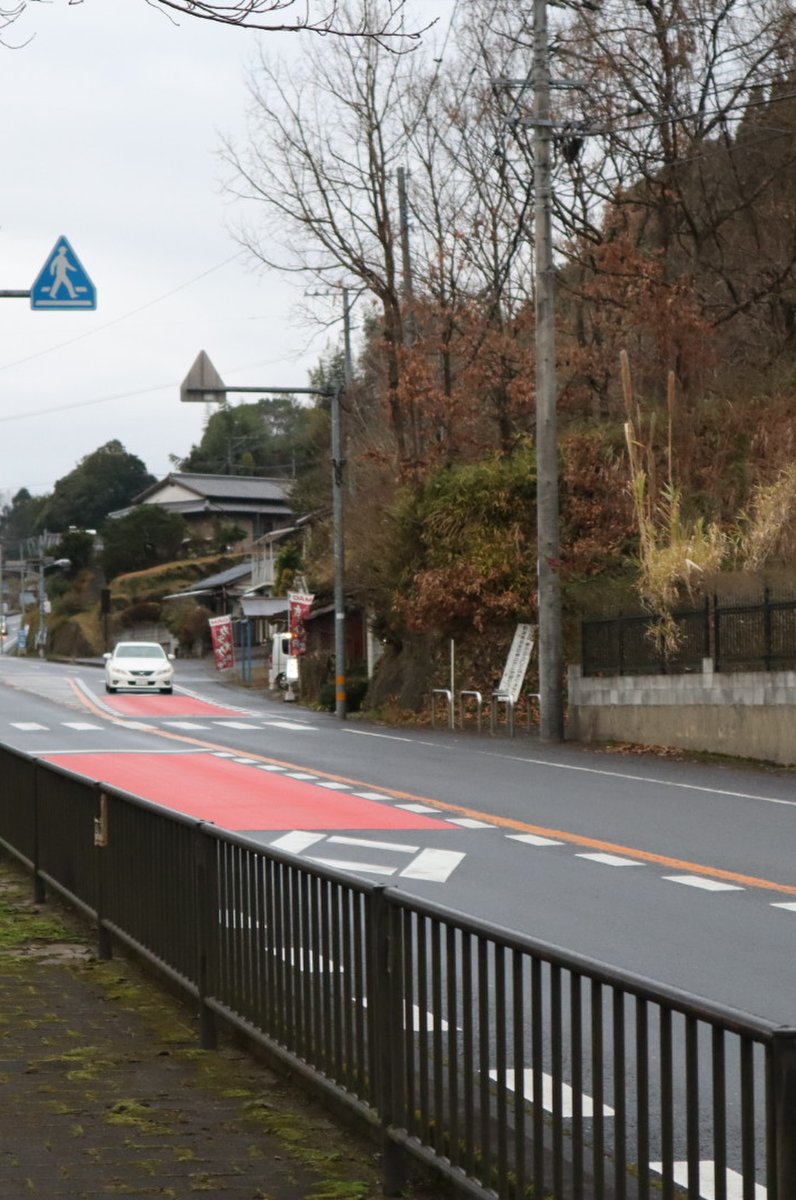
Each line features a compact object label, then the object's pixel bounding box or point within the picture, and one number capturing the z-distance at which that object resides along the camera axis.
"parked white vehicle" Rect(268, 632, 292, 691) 64.00
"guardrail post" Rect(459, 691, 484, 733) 33.66
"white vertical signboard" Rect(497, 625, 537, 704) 33.91
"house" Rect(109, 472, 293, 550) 121.19
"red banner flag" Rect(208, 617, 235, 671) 76.44
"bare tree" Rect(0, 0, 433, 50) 7.45
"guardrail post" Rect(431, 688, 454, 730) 34.56
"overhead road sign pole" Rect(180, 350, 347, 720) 39.86
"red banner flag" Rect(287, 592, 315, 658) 51.13
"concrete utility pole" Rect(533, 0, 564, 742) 29.78
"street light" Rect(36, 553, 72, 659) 111.50
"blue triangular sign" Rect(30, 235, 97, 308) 18.94
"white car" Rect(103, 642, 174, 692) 53.78
